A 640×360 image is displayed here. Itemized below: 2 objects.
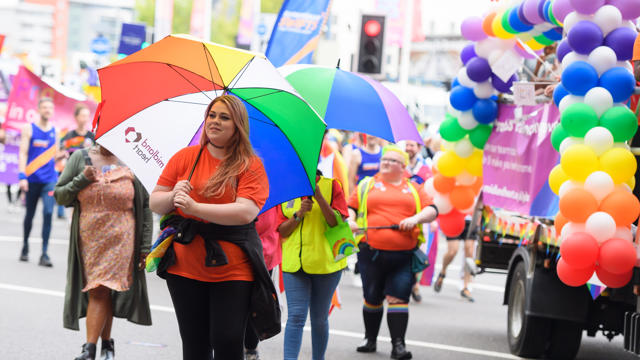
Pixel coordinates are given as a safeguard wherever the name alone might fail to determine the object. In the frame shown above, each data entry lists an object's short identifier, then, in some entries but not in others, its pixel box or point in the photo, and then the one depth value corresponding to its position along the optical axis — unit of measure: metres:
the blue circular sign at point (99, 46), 32.56
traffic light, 17.23
